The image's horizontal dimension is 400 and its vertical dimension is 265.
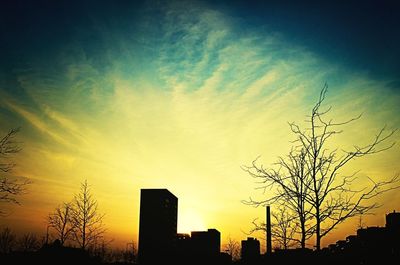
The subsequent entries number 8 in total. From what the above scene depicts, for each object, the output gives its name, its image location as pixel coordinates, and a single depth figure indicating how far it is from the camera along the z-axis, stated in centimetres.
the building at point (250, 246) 12298
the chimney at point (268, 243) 3644
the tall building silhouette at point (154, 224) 17912
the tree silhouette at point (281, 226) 2430
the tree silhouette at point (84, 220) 3864
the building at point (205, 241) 18500
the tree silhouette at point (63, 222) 3912
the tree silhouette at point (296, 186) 1433
